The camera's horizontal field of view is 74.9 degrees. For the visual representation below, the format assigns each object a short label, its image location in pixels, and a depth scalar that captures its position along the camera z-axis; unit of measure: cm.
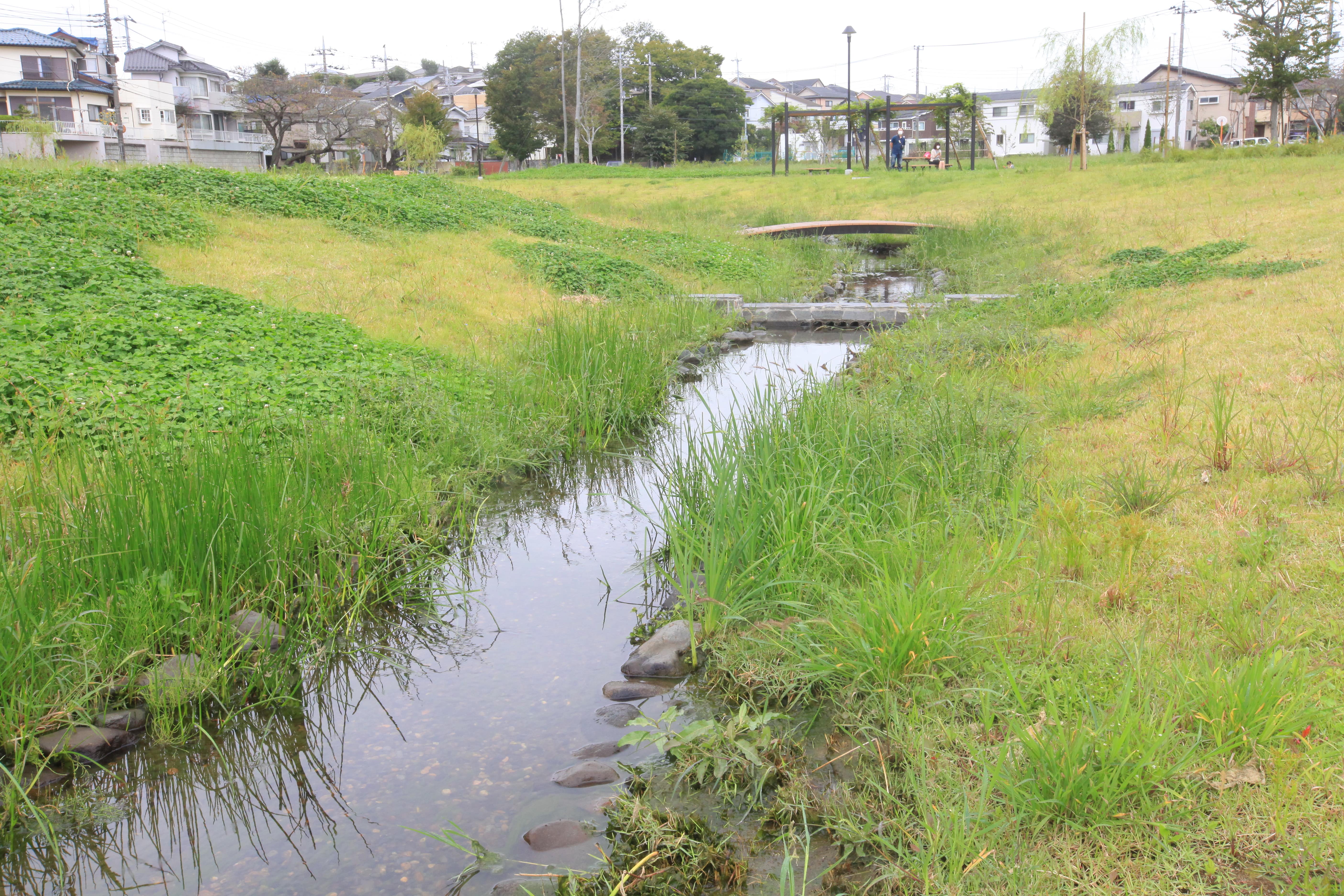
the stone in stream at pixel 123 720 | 339
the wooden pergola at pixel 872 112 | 2831
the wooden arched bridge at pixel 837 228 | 1878
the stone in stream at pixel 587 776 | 323
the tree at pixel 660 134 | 5212
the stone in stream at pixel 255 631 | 379
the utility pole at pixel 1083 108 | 2506
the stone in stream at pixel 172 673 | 349
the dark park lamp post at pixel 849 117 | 3116
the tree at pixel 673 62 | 5634
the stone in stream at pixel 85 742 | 323
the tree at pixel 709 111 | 5344
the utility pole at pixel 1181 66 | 5062
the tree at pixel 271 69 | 5709
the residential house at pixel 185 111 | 5119
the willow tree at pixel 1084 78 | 2773
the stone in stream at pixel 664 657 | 392
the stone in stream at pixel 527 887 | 268
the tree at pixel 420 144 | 4472
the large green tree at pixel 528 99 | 5250
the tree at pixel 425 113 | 5438
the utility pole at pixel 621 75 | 5141
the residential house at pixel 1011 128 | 6375
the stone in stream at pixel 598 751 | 342
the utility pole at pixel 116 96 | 3922
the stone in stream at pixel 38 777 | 308
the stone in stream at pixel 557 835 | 290
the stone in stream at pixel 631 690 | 381
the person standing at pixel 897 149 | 3444
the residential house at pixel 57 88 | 4359
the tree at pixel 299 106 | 5088
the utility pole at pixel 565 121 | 4862
